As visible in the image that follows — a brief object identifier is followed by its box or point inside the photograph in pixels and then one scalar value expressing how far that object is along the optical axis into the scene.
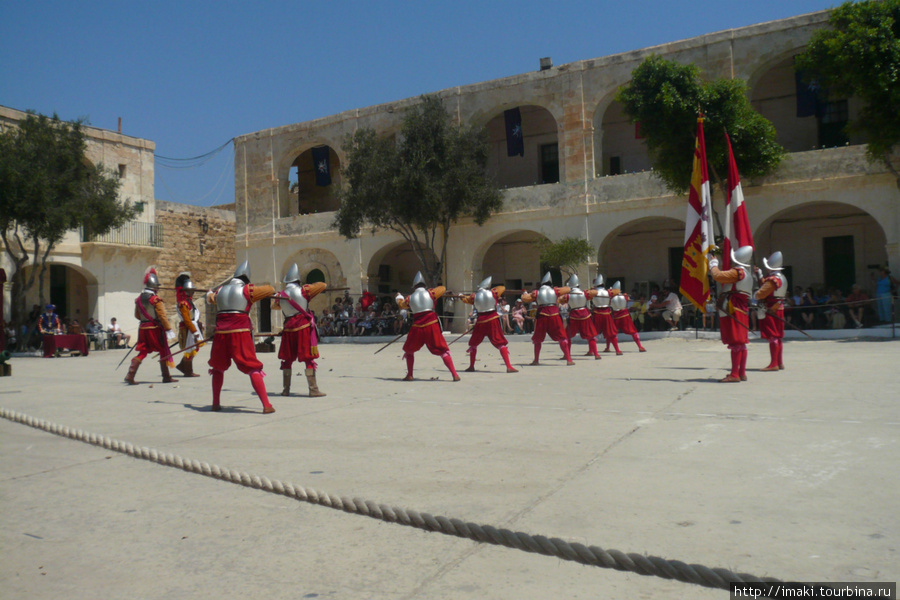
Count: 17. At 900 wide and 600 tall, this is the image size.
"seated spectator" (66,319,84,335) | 23.94
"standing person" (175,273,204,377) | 11.27
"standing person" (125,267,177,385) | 11.19
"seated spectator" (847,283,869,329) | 17.59
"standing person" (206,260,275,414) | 7.70
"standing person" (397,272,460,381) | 10.16
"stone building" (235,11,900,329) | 19.73
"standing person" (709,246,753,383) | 9.19
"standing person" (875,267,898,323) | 17.38
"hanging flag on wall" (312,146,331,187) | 28.94
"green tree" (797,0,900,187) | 15.88
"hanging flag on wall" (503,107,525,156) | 24.97
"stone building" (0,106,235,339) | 27.77
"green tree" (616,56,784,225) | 18.30
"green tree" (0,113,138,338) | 21.65
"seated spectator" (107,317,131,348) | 26.36
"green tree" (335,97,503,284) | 23.23
